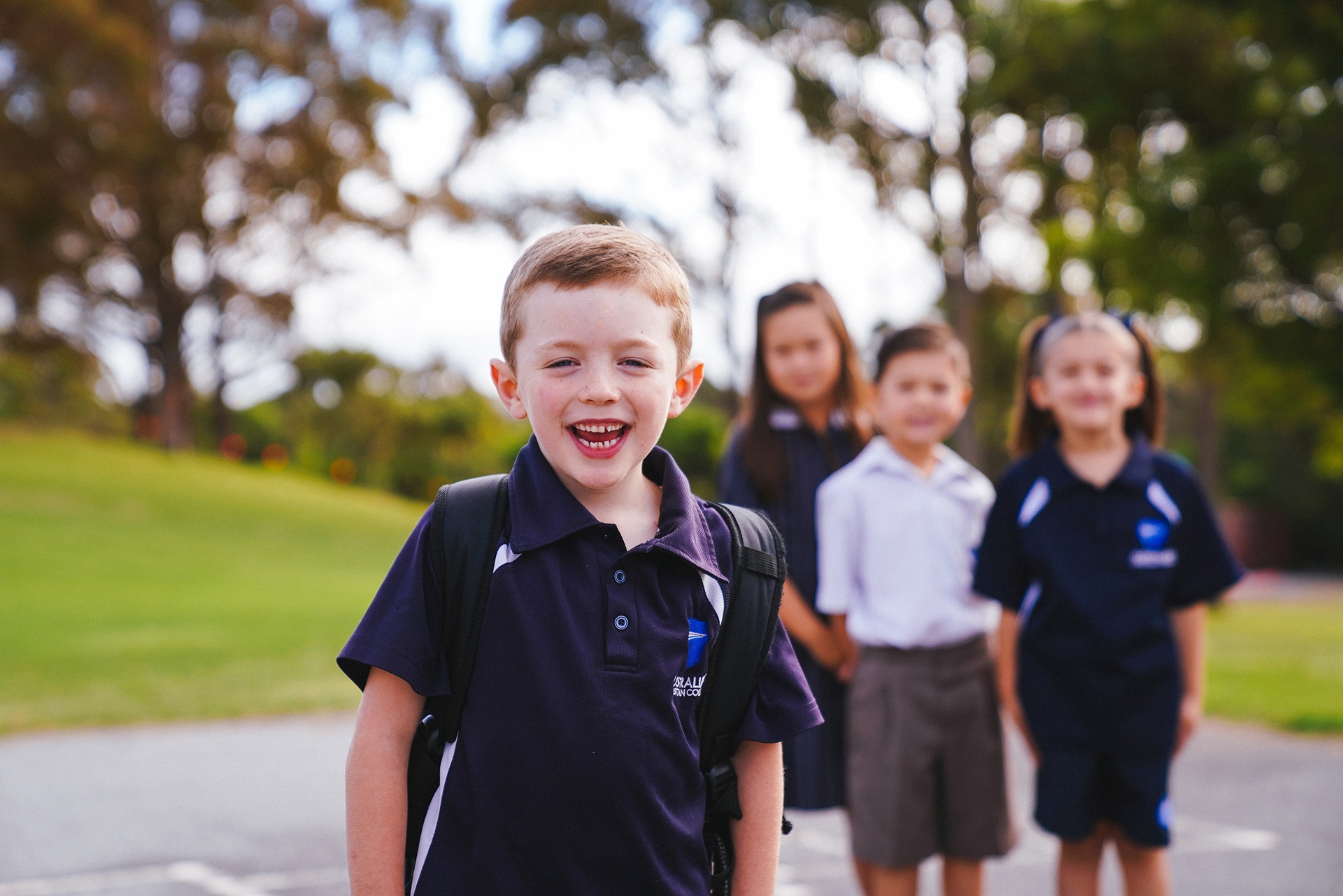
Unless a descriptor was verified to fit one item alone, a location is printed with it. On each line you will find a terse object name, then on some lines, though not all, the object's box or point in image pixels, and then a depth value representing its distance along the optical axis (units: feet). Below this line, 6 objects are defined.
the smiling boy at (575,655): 5.24
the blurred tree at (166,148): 78.33
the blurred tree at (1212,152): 33.14
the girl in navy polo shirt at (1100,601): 9.63
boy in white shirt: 10.07
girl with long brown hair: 10.68
